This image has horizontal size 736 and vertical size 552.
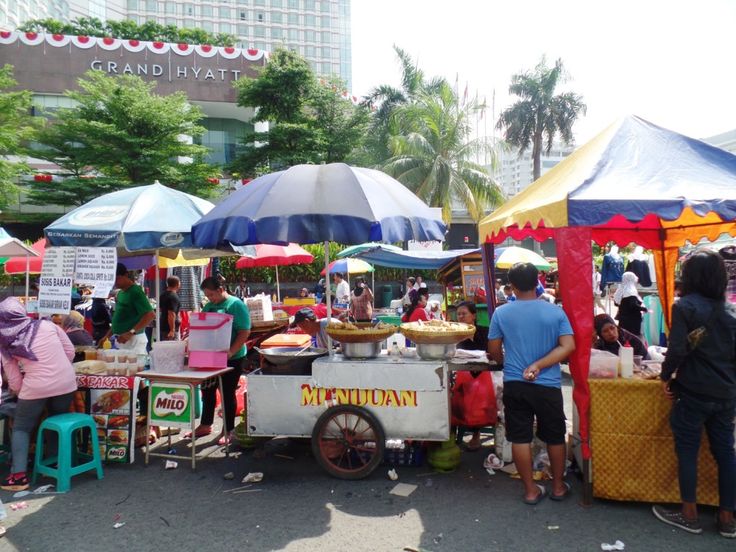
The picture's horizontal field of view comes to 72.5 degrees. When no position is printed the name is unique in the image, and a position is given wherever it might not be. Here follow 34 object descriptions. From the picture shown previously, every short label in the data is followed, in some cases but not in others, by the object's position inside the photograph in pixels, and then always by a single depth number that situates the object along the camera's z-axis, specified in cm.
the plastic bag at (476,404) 486
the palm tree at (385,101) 2923
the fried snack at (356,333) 445
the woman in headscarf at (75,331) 613
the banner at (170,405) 488
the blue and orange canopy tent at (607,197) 377
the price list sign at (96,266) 518
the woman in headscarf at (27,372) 428
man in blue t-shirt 376
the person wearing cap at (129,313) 620
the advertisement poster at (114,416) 491
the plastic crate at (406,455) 481
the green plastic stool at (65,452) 433
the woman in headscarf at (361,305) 1201
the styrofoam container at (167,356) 499
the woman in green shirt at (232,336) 538
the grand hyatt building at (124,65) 3216
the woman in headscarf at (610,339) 535
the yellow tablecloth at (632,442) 382
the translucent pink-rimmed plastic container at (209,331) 504
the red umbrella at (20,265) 1138
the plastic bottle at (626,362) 407
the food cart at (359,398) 435
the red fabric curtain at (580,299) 389
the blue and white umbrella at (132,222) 512
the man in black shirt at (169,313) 911
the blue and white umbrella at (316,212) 421
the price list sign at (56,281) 507
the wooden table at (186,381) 477
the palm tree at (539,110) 3528
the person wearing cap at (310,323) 564
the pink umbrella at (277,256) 1233
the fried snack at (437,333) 437
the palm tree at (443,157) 2333
